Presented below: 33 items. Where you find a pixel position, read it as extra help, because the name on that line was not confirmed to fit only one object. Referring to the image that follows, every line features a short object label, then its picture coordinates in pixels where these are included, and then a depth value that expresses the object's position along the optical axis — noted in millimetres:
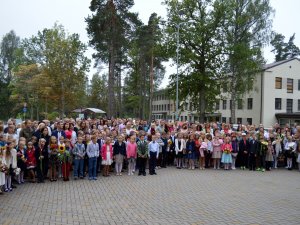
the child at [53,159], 8464
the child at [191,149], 11136
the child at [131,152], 9866
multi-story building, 34404
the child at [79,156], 8818
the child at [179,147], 11233
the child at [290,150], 11662
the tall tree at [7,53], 56492
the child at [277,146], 11800
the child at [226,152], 11193
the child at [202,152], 11186
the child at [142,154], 9797
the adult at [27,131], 8713
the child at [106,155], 9373
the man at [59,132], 9179
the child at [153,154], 9900
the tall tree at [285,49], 55851
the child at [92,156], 8910
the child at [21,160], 7863
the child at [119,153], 9763
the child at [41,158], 8217
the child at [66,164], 8500
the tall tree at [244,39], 24584
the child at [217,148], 11228
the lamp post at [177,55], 23325
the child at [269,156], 11336
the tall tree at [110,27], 22112
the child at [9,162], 7154
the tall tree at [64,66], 26644
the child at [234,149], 11353
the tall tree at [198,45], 24424
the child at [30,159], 8069
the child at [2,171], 6766
